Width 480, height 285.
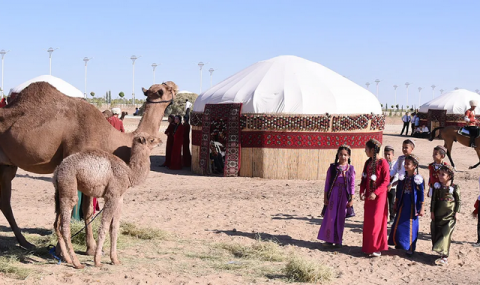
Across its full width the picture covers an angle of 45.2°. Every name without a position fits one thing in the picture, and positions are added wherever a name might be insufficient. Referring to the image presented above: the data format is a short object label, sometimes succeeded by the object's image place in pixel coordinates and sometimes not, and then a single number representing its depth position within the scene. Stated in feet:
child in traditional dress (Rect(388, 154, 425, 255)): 24.13
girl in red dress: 23.58
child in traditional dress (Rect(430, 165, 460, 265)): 23.26
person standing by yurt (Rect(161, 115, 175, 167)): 55.16
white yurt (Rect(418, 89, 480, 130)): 97.45
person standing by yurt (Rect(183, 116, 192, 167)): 55.41
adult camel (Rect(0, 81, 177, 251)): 20.92
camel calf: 19.17
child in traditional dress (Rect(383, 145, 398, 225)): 26.37
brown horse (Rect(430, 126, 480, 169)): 52.19
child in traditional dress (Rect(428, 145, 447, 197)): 24.70
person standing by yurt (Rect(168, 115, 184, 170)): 54.29
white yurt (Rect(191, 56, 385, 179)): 46.32
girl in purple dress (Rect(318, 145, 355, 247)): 24.38
